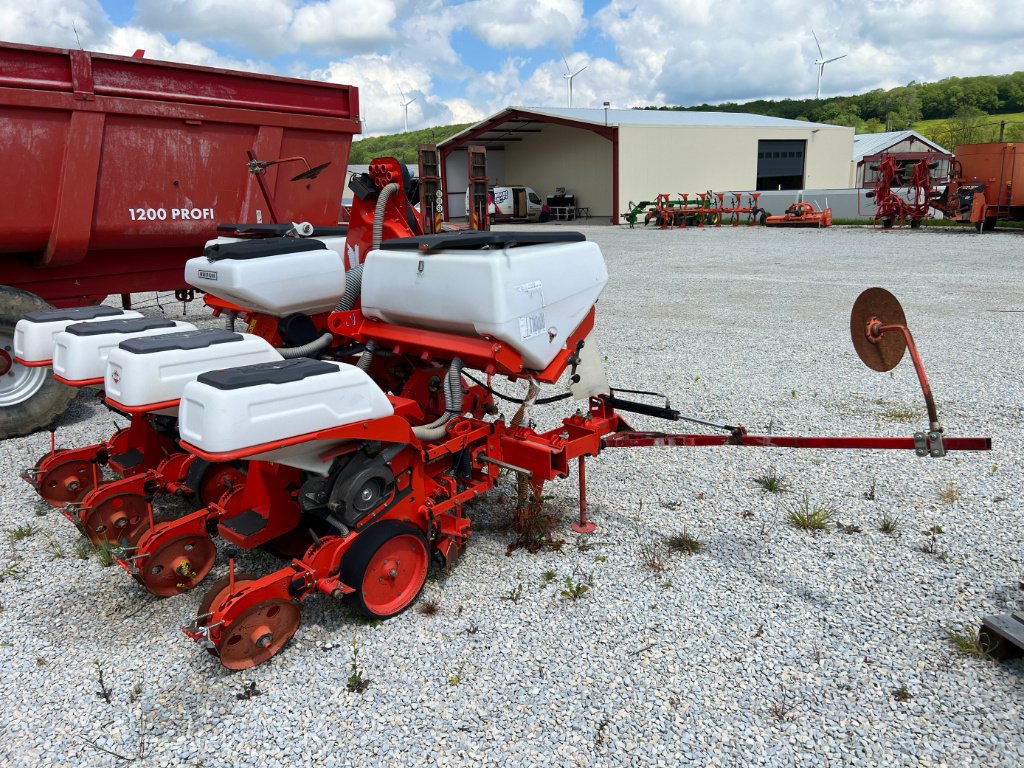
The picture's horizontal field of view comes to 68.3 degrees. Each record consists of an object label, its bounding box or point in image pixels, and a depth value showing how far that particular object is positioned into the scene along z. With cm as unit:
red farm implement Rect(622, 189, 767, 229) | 2623
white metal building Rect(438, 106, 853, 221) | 3133
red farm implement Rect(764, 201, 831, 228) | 2391
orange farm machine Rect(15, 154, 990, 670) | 265
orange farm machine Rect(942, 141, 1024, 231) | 1908
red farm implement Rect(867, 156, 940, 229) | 2138
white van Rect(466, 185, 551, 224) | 3431
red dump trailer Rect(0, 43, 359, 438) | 504
